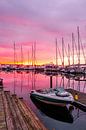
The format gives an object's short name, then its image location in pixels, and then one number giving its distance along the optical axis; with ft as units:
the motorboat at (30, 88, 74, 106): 29.56
